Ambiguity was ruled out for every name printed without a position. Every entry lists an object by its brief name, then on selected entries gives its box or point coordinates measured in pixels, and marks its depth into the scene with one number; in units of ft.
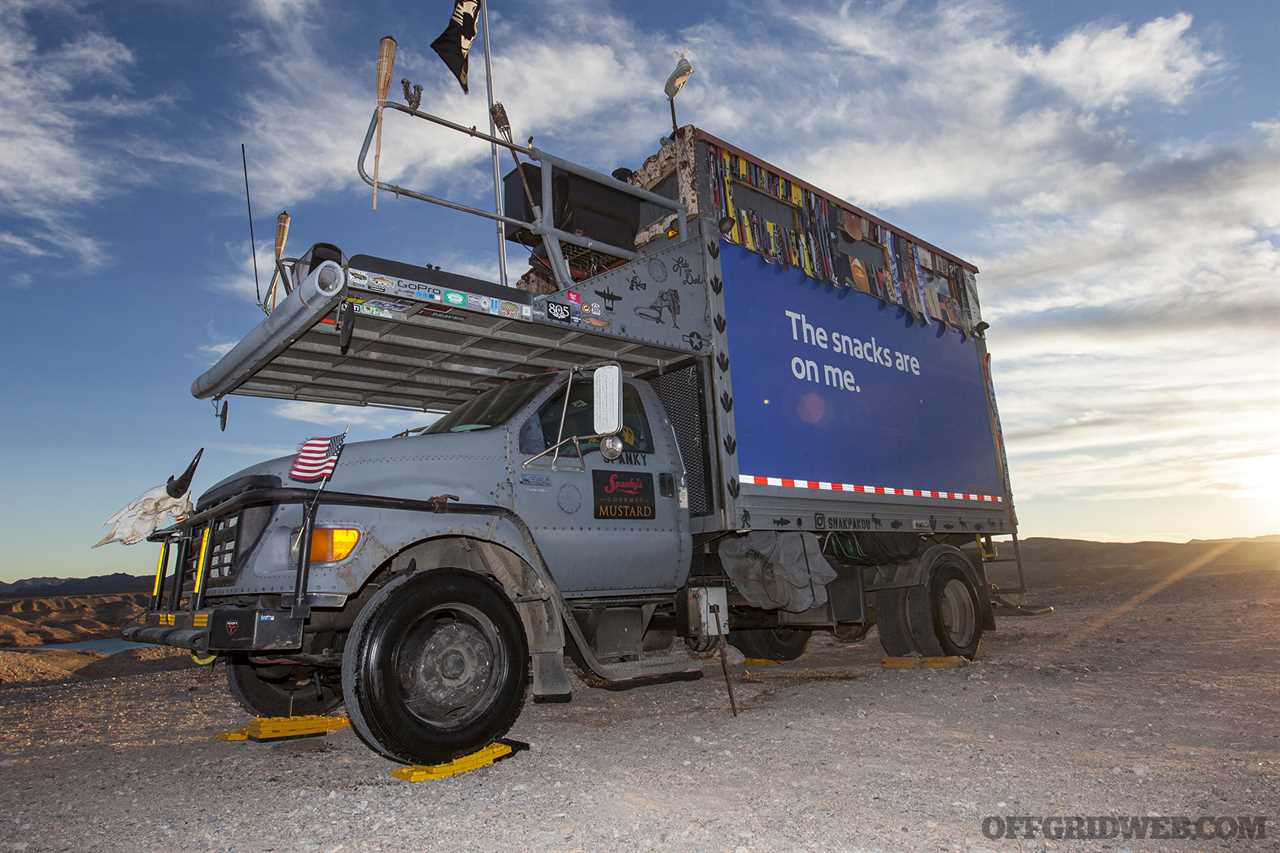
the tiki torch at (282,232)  18.38
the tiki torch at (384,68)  16.30
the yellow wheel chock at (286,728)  16.31
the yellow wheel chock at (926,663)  24.29
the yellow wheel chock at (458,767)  12.77
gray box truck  13.61
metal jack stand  18.66
